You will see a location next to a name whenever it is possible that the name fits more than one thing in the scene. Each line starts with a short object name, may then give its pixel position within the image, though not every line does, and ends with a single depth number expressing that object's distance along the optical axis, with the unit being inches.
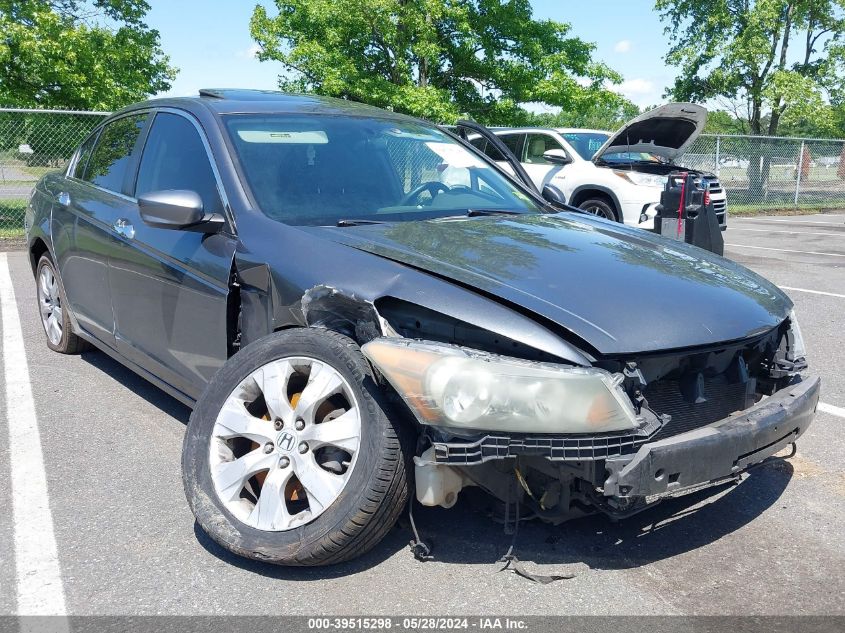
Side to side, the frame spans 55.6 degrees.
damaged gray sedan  94.0
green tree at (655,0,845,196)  962.7
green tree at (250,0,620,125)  826.8
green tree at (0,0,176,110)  557.6
